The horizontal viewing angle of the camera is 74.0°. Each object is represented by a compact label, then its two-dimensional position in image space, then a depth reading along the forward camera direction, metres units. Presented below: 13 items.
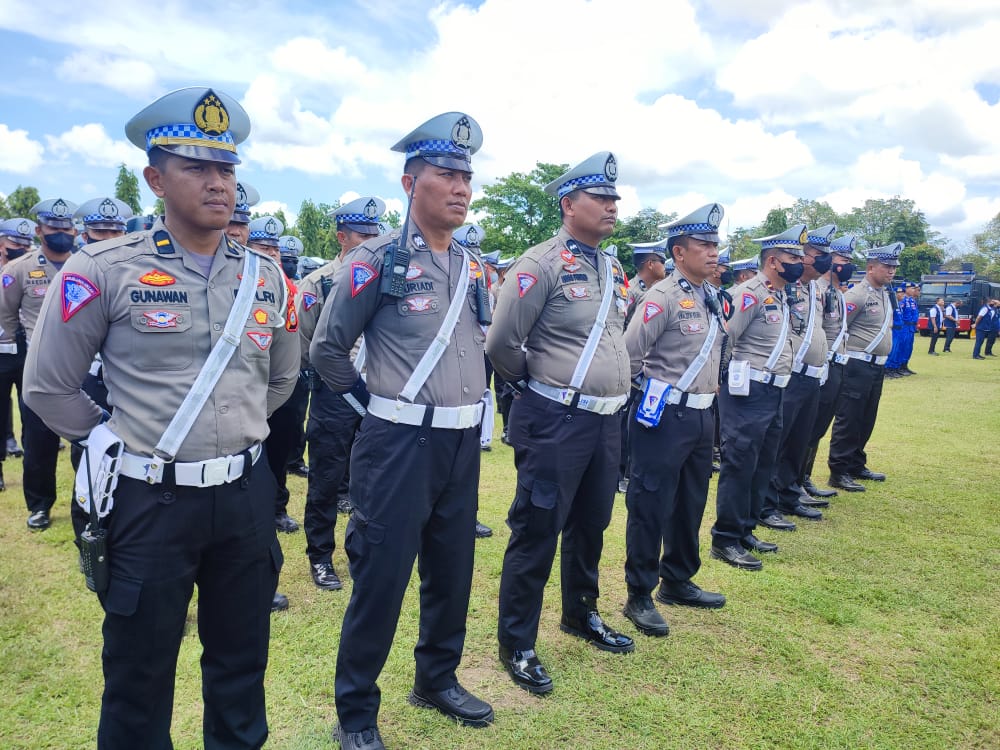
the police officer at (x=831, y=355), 7.20
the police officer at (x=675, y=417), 4.26
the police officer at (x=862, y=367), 7.81
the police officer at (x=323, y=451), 4.77
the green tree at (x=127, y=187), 34.29
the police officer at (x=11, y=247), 6.97
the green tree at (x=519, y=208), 47.91
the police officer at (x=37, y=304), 5.52
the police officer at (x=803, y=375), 6.21
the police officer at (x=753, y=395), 5.38
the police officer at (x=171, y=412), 2.18
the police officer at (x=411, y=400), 2.92
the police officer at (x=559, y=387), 3.55
